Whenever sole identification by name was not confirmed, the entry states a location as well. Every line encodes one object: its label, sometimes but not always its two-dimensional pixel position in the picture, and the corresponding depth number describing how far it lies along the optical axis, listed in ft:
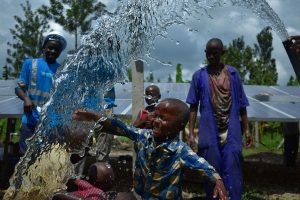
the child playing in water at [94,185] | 9.71
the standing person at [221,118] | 14.47
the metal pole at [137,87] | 16.48
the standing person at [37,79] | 15.03
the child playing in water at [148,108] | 14.98
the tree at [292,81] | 60.82
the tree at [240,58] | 70.13
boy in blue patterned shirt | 9.18
